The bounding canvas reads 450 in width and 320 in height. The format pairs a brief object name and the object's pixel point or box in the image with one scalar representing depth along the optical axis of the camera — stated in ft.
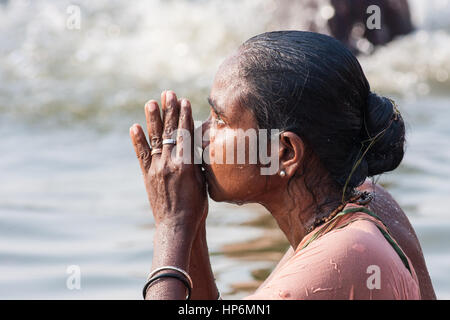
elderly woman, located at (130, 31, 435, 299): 15.20
